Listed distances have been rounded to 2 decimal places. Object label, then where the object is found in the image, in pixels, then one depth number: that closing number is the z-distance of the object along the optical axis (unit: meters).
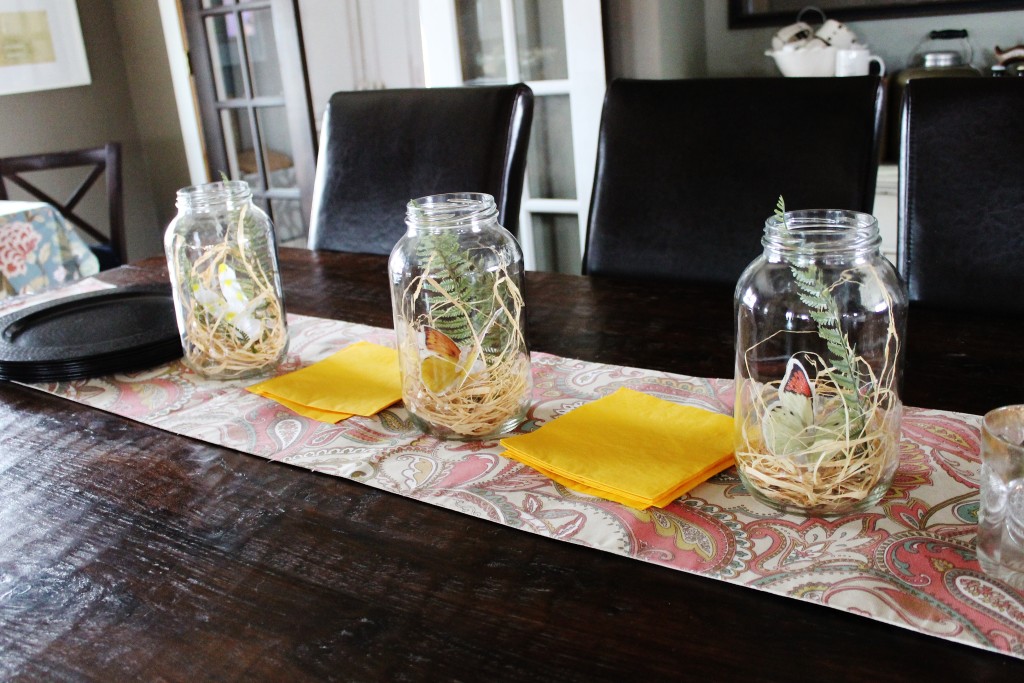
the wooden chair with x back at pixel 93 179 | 3.30
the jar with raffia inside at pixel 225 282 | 1.08
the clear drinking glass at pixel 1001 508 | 0.59
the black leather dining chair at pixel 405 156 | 1.54
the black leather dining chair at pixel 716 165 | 1.29
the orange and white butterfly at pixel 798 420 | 0.70
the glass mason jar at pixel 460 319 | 0.87
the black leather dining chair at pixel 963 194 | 1.18
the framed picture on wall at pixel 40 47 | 3.71
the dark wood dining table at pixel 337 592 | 0.57
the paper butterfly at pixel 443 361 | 0.88
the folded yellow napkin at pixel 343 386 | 0.99
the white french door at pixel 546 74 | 2.76
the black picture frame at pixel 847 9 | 2.71
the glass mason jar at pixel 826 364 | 0.70
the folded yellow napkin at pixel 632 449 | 0.76
